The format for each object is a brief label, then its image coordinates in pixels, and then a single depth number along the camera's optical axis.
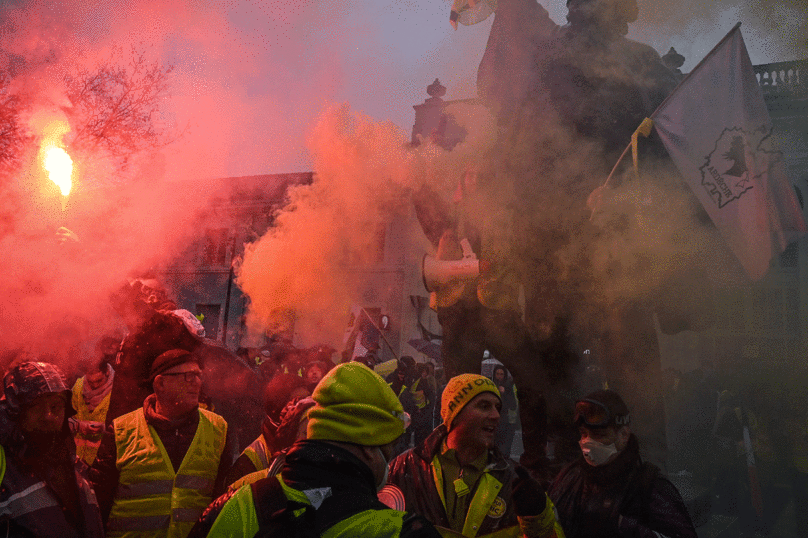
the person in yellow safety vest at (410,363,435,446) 8.13
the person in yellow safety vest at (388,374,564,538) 2.41
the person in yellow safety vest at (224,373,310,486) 2.64
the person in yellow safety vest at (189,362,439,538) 1.32
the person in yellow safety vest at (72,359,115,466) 3.89
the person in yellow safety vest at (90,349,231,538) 2.46
